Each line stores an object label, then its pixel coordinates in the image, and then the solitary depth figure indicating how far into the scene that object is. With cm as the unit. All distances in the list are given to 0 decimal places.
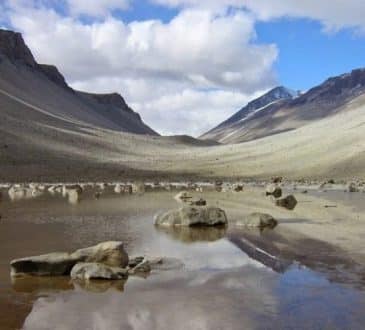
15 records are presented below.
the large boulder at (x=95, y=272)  1473
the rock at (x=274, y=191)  4697
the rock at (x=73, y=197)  4128
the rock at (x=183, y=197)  4198
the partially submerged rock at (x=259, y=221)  2566
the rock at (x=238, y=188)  5618
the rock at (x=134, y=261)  1627
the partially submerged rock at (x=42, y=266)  1516
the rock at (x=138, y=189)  5394
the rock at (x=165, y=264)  1642
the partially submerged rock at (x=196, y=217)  2523
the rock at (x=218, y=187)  5812
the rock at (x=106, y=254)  1589
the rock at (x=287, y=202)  3712
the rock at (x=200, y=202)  3455
